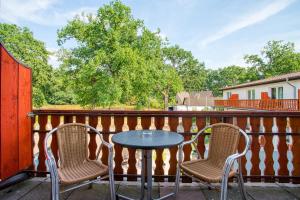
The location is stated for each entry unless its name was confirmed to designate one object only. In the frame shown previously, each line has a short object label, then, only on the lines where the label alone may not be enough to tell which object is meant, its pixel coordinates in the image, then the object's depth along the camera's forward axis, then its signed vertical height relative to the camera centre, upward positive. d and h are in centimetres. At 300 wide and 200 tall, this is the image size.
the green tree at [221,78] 4969 +541
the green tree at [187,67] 3572 +604
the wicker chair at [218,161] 178 -58
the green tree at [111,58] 1445 +298
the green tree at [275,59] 2524 +499
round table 178 -34
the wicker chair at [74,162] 176 -58
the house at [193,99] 3784 +43
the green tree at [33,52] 1697 +397
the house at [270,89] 1285 +89
